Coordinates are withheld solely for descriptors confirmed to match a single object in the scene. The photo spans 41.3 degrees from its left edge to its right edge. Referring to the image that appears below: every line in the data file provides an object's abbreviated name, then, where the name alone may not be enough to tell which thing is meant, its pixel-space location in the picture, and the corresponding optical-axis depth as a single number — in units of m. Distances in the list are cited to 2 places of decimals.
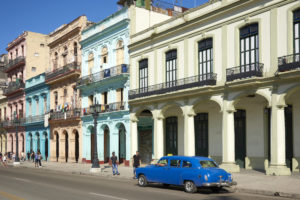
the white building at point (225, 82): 20.14
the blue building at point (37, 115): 46.03
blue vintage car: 15.24
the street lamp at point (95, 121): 26.78
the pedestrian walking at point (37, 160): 36.06
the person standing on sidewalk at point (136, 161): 21.97
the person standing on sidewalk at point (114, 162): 24.22
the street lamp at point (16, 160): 40.22
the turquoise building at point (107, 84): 32.62
